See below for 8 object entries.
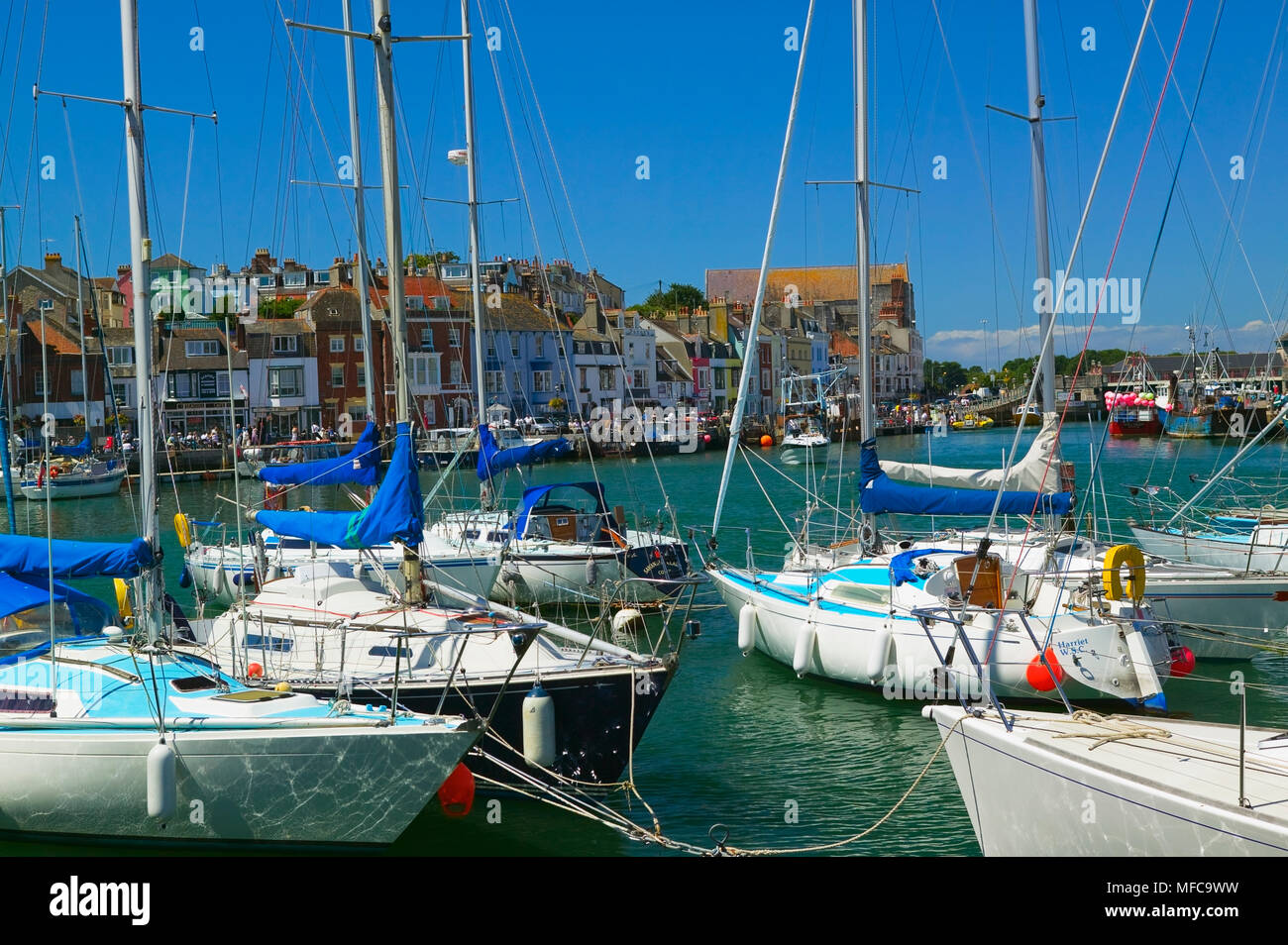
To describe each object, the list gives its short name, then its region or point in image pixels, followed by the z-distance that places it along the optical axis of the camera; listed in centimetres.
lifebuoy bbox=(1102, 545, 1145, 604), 1420
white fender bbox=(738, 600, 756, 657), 1859
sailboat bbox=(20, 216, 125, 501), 4966
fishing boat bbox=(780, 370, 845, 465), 7650
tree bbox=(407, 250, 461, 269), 8050
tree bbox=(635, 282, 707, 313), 13175
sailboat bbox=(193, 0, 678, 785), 1232
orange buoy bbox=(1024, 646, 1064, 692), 1437
